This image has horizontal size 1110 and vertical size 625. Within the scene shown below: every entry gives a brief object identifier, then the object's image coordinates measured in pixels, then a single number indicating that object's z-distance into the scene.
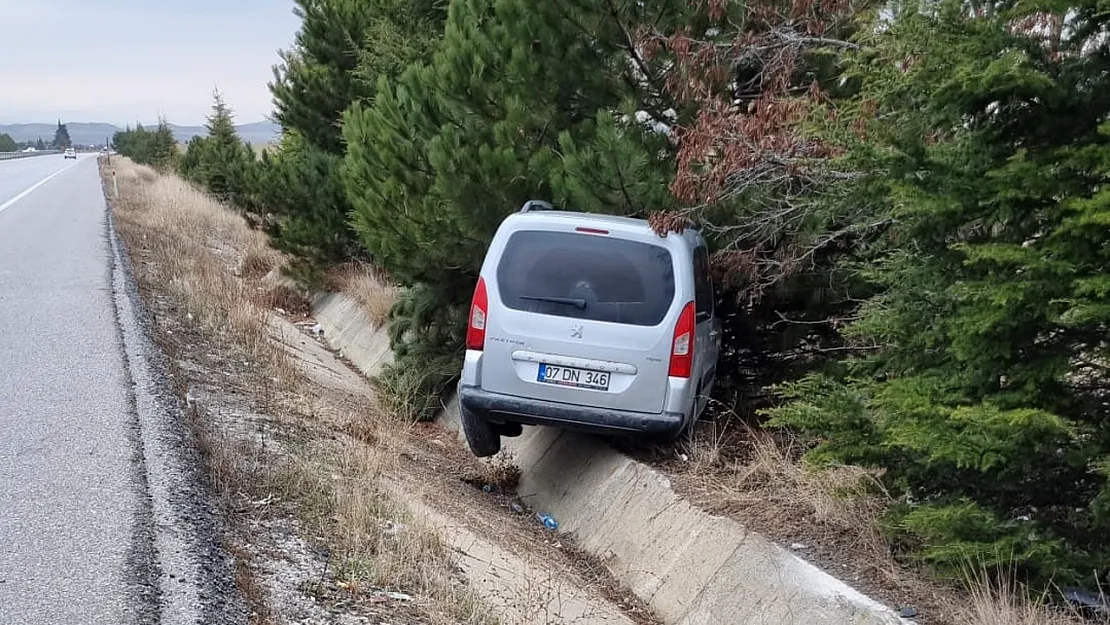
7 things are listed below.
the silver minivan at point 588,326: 6.89
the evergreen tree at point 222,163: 19.56
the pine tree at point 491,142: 7.75
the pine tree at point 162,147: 58.12
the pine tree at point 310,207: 16.78
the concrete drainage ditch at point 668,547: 5.19
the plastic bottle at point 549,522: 7.73
